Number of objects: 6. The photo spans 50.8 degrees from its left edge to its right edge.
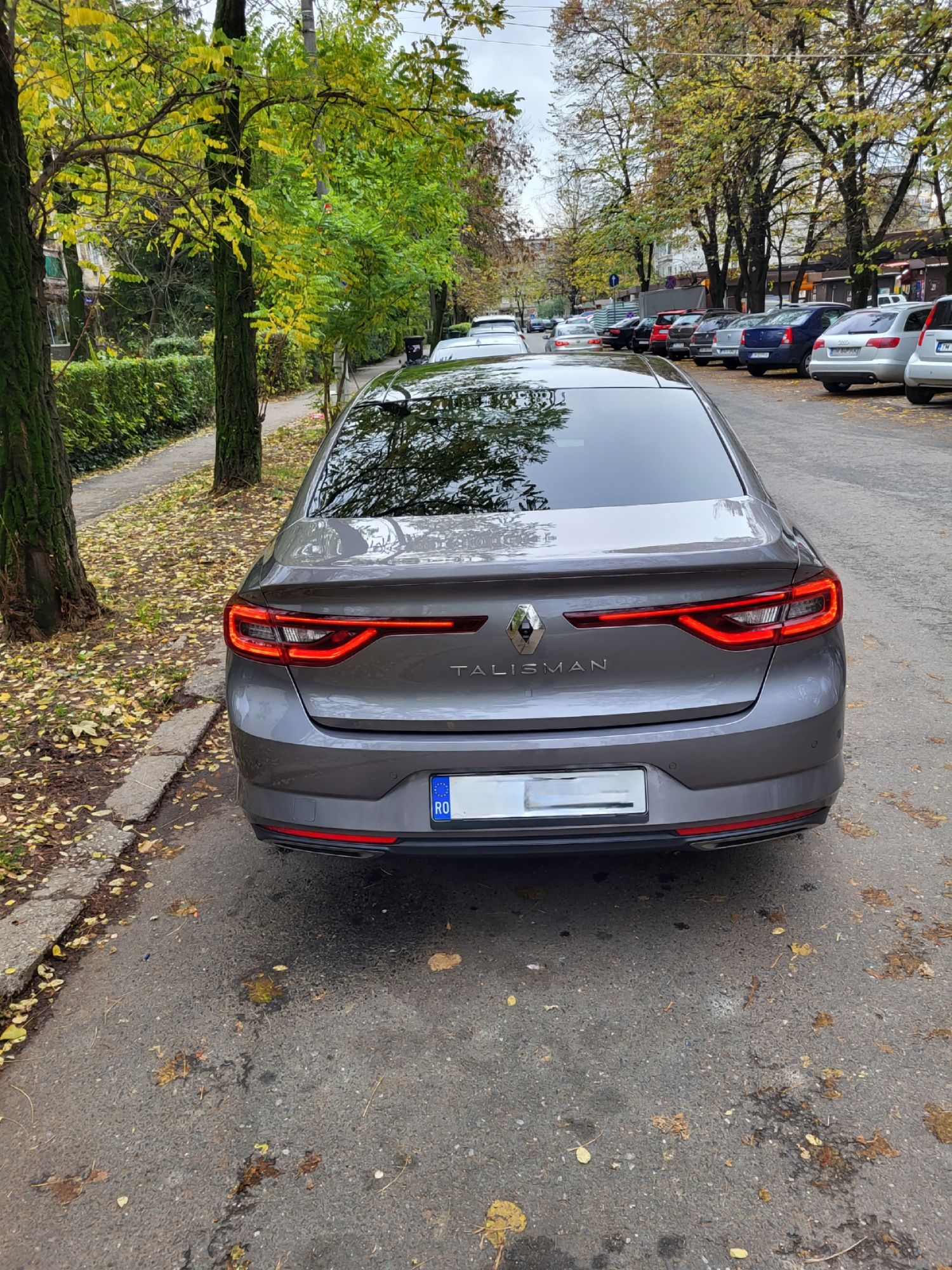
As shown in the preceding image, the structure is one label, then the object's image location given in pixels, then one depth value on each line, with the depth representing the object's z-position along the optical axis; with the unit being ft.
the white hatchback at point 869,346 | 59.06
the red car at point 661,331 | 110.83
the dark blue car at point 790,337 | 79.10
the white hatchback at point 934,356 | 50.47
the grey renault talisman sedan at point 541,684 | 8.64
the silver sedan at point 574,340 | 98.99
